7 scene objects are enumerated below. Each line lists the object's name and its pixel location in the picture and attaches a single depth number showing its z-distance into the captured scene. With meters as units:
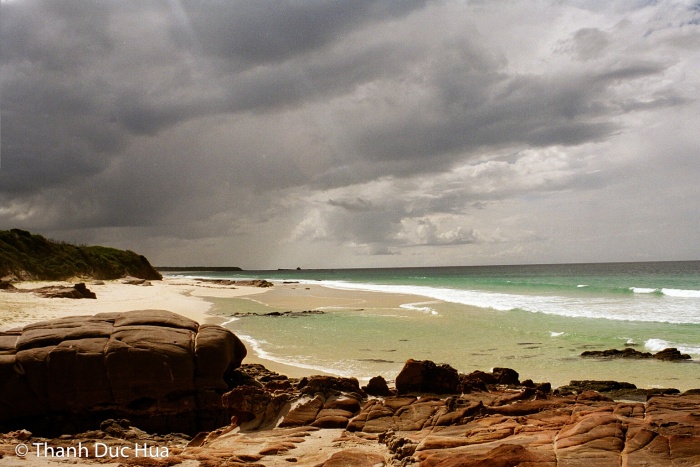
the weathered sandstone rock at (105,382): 9.29
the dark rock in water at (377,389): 9.84
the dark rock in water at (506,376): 10.69
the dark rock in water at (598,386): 10.89
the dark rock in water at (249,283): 70.89
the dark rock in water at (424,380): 9.94
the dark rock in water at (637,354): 15.48
